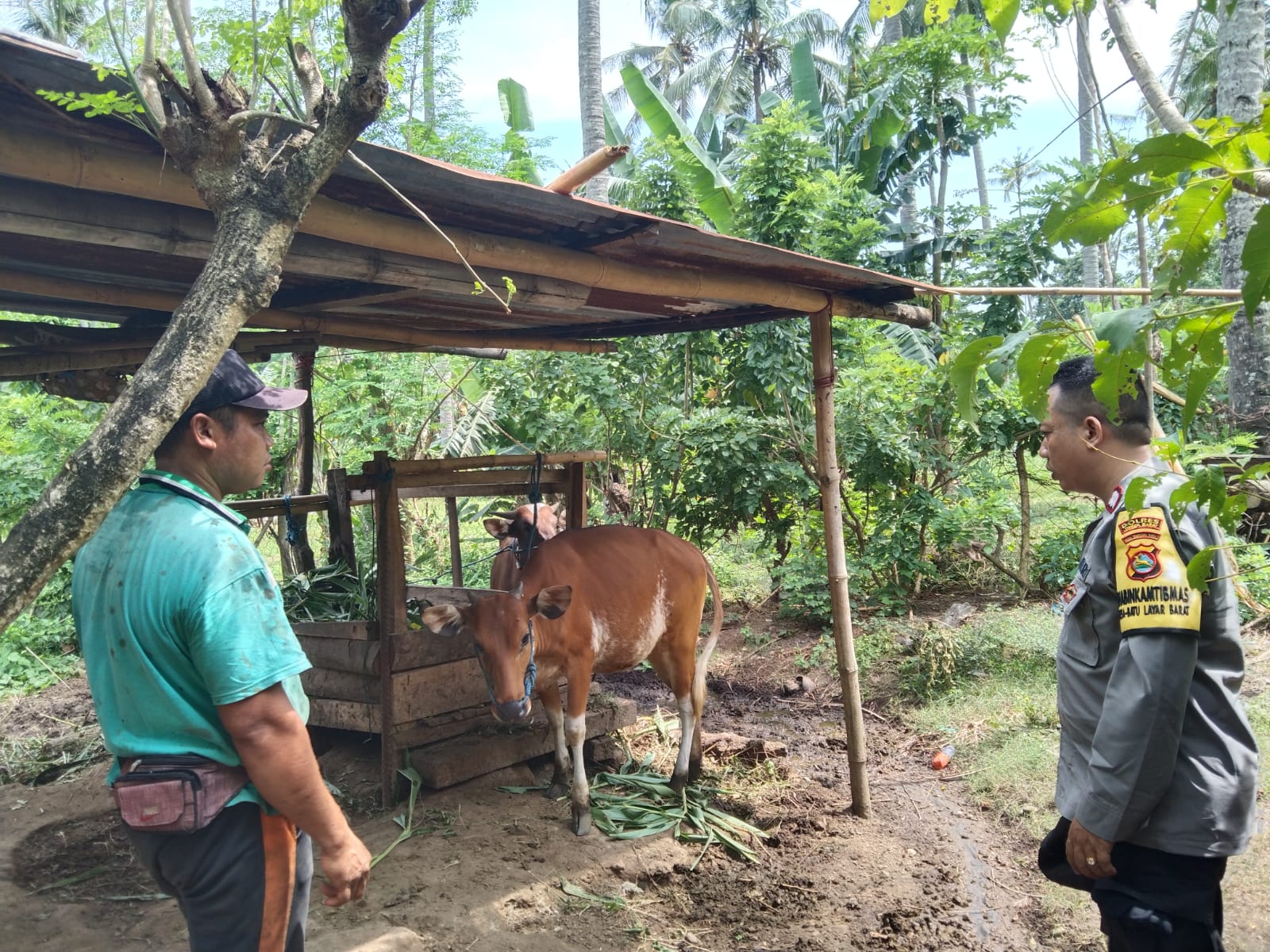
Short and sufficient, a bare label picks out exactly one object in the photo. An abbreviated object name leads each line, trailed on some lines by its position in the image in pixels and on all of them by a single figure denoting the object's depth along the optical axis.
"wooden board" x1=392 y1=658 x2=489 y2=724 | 5.09
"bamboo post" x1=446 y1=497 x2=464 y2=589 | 6.56
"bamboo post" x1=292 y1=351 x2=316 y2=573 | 6.44
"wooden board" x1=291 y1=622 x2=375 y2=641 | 5.21
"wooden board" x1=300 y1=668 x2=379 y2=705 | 5.21
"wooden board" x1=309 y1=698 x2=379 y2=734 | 5.19
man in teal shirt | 2.03
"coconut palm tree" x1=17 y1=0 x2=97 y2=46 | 21.75
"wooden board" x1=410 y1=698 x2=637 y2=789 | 5.07
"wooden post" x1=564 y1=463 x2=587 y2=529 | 6.36
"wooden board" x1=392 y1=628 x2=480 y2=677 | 5.05
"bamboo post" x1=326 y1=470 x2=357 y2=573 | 5.92
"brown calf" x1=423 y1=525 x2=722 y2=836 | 4.66
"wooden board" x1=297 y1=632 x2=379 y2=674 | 5.12
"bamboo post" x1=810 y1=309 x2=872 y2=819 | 5.21
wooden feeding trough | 5.02
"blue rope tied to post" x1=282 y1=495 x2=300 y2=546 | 6.21
